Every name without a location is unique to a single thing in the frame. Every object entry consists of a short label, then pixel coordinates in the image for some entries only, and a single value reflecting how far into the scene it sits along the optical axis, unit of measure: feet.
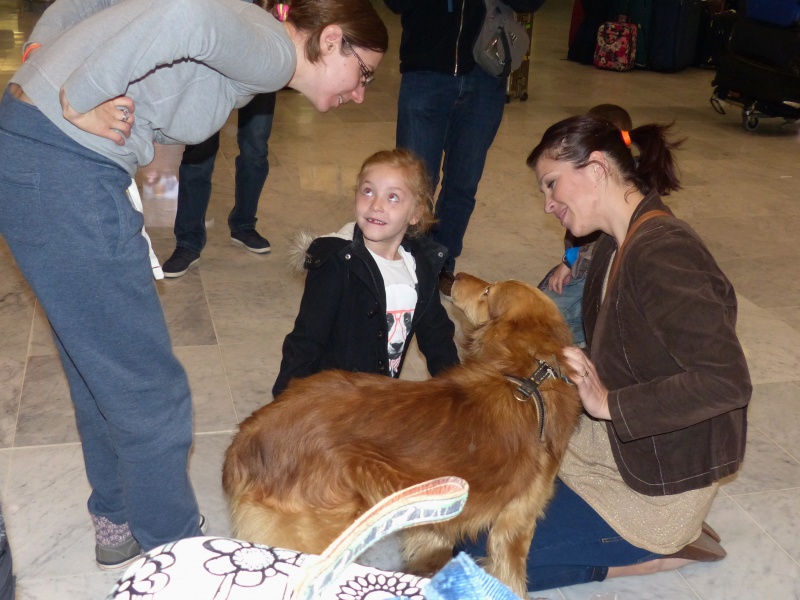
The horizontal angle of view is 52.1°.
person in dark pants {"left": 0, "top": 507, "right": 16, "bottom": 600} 3.52
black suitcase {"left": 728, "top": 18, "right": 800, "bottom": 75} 25.31
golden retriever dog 6.26
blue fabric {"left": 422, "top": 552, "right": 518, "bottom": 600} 2.60
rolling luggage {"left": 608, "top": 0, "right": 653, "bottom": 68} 35.24
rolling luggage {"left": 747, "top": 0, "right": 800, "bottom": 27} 25.34
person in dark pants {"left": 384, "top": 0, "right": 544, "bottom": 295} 12.90
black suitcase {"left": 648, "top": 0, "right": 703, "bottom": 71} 34.58
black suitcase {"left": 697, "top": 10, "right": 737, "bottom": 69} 35.14
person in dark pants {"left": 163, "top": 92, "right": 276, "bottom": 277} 14.21
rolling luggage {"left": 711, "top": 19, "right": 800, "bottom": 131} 25.35
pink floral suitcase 34.32
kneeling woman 6.64
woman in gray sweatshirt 5.06
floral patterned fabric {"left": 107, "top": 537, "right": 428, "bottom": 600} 3.15
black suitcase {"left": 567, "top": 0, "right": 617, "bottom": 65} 35.58
